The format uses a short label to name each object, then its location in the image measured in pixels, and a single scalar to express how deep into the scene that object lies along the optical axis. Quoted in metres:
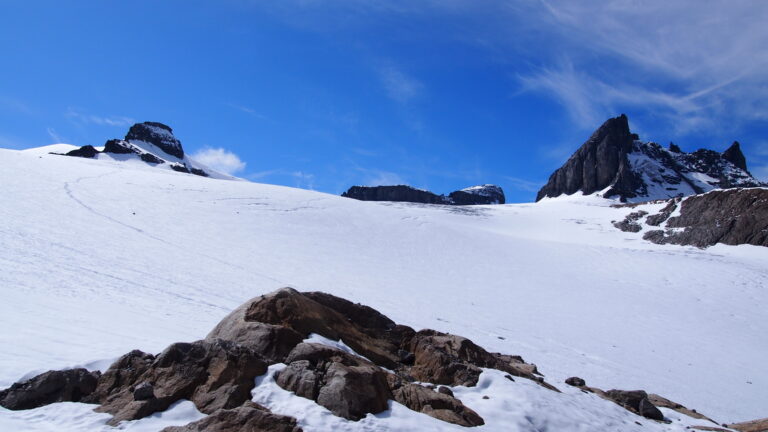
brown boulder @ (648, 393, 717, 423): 11.36
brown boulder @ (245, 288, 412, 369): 9.41
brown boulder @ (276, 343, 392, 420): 7.16
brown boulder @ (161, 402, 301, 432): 6.31
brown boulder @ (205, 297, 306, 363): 8.28
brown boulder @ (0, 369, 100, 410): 6.91
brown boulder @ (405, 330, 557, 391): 9.64
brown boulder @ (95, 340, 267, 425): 6.98
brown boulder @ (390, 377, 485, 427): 7.80
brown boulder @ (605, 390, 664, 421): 10.64
